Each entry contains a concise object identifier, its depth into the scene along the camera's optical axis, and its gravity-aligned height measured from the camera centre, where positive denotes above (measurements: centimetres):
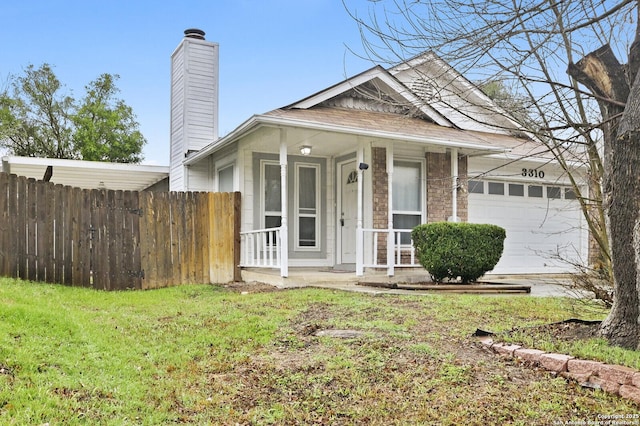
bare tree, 395 +132
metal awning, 1277 +132
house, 1005 +99
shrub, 916 -50
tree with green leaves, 2795 +557
